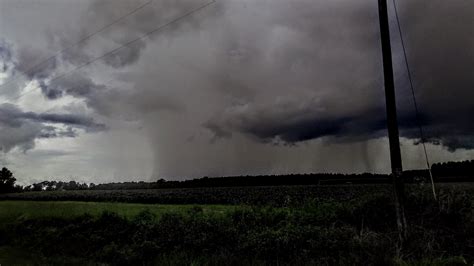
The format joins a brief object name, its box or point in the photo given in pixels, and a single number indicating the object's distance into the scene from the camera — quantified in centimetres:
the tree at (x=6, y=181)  11419
